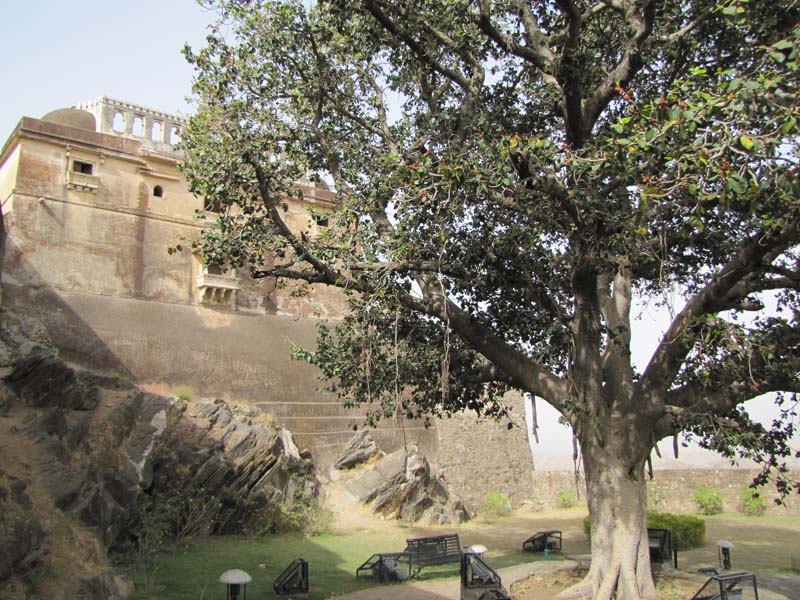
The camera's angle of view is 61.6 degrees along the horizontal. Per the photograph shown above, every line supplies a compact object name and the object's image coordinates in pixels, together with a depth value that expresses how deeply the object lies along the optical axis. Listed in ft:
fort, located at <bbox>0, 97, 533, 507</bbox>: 57.62
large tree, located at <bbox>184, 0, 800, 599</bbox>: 22.08
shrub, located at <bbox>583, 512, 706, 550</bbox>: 48.24
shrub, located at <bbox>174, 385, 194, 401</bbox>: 59.13
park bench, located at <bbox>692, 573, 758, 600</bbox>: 22.06
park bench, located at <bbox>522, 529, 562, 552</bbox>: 47.50
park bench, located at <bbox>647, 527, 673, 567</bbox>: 33.73
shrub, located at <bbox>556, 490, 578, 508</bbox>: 79.36
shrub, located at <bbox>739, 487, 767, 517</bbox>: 64.80
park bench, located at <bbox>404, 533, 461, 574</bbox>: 38.58
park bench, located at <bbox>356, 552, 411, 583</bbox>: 35.83
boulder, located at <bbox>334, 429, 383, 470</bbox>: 66.70
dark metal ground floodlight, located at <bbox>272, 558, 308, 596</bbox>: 32.17
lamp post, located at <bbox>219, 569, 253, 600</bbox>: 27.71
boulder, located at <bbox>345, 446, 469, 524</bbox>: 62.80
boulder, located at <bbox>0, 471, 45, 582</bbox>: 22.31
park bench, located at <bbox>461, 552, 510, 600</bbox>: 24.73
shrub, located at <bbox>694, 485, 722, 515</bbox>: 67.51
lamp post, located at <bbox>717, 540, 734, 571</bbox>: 37.09
